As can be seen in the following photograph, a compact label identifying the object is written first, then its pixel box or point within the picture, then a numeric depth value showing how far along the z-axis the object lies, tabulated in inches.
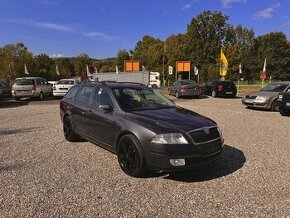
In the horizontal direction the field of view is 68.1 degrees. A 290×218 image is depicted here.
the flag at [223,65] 854.1
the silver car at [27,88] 583.8
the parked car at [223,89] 653.9
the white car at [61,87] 621.9
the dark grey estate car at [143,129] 130.8
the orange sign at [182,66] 1193.3
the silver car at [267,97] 415.7
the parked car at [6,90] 670.0
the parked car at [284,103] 356.6
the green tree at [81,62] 2395.5
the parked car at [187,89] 652.0
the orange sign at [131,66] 1119.4
